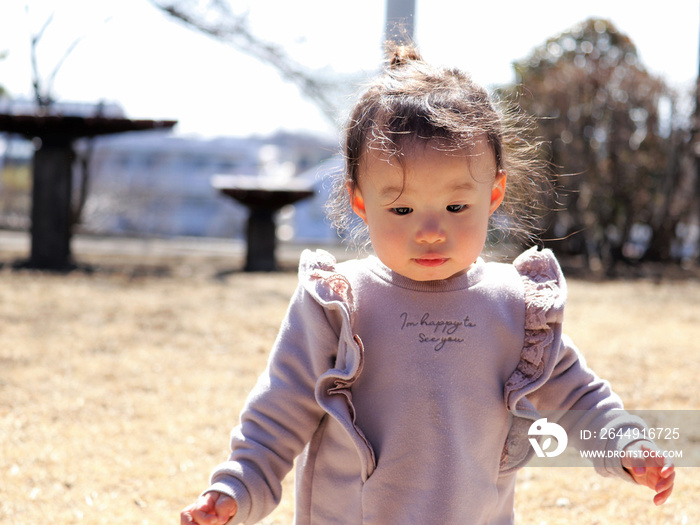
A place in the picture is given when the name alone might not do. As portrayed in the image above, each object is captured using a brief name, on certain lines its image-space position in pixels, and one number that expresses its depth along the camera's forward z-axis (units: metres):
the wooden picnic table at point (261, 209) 7.00
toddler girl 1.22
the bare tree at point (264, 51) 7.41
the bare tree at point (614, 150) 8.28
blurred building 16.52
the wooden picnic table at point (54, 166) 5.87
